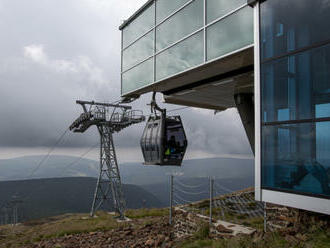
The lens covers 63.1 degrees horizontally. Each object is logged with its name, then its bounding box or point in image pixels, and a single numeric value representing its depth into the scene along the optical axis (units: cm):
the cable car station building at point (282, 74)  458
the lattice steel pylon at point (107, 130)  2389
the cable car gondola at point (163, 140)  1135
